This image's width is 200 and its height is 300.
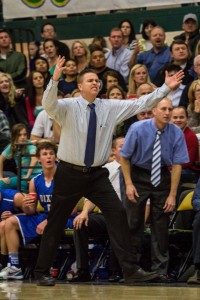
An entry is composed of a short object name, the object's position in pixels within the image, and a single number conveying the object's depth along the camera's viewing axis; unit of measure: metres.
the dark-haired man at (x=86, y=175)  11.59
